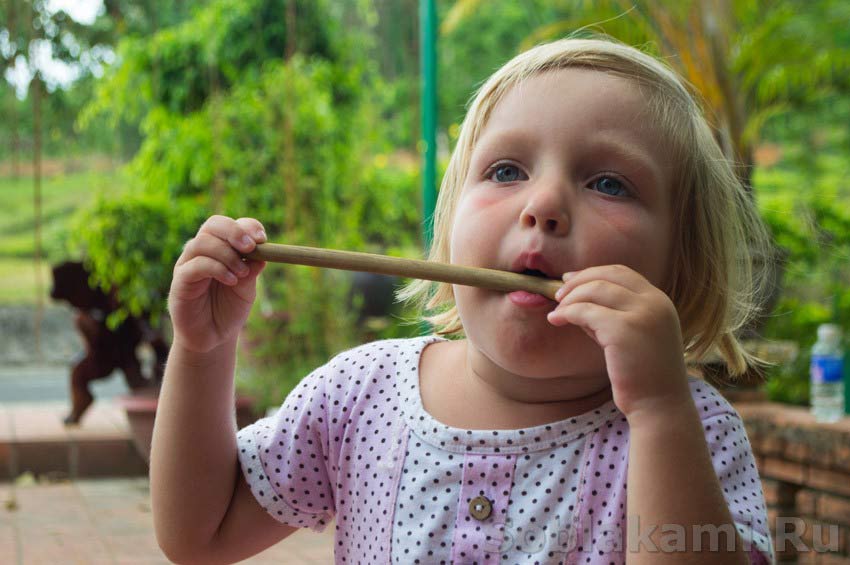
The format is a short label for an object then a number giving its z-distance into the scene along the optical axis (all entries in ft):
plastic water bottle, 9.37
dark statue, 14.97
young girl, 2.76
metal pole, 10.38
